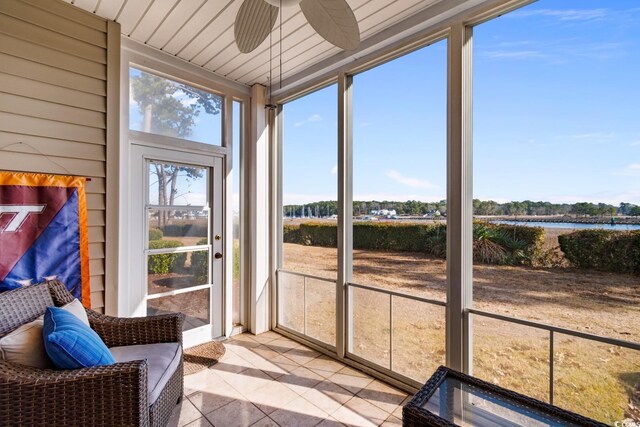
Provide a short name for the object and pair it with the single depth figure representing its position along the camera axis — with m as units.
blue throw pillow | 1.32
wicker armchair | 1.22
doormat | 2.57
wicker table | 1.23
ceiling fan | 1.35
